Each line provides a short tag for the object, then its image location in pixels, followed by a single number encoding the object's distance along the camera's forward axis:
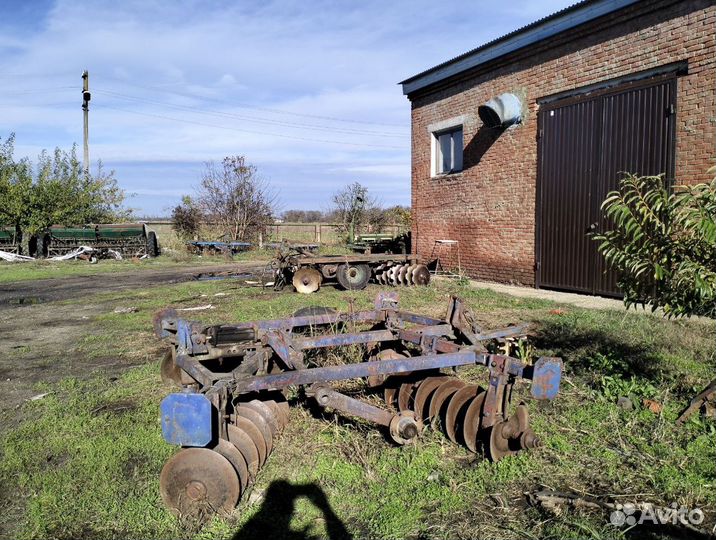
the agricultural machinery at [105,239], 24.73
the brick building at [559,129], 8.63
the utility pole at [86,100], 32.25
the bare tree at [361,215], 29.22
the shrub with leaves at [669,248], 3.56
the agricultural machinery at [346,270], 11.99
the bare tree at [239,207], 29.41
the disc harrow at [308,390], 3.00
